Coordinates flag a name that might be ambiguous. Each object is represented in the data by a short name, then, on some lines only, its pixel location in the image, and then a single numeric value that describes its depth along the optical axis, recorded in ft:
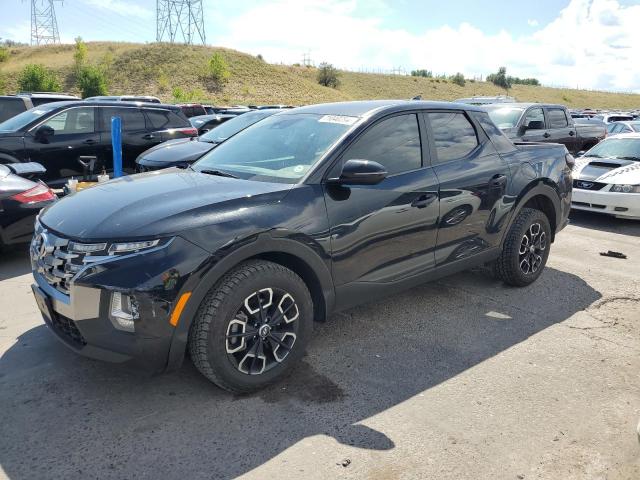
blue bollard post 26.20
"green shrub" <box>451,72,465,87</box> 294.87
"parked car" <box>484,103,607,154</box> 36.40
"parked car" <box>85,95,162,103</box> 54.93
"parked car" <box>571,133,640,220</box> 26.81
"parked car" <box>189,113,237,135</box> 47.58
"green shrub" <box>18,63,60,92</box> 154.71
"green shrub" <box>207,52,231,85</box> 193.36
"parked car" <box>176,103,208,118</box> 70.59
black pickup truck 9.09
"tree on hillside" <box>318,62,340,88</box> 247.29
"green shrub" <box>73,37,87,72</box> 188.01
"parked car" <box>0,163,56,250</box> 17.85
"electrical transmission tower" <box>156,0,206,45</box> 239.71
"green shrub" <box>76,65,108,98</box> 159.33
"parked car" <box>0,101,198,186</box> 26.58
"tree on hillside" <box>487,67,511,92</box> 310.65
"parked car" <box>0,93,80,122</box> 37.47
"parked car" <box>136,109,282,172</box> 25.70
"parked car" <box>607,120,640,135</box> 51.21
